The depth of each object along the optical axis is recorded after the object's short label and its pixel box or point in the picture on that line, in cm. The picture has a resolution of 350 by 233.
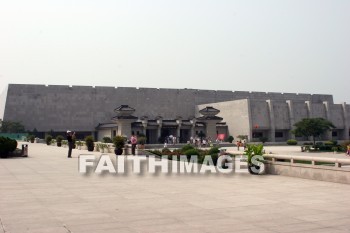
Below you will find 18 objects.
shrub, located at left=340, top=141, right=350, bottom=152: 4034
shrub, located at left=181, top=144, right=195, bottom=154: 2466
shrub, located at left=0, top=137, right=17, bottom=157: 2188
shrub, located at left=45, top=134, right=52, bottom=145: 4151
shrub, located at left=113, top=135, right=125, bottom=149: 2377
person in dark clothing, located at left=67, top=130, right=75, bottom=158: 2205
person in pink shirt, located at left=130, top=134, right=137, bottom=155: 2286
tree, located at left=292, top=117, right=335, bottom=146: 5066
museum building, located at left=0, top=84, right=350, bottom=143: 6669
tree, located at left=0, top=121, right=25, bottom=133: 6350
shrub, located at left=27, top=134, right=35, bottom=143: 4877
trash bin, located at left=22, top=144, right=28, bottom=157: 2355
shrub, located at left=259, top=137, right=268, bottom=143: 6390
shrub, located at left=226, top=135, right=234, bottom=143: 6456
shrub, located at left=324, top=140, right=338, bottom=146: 4962
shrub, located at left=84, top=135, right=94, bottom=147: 2938
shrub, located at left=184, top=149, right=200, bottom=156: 2196
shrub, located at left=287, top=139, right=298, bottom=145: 5962
